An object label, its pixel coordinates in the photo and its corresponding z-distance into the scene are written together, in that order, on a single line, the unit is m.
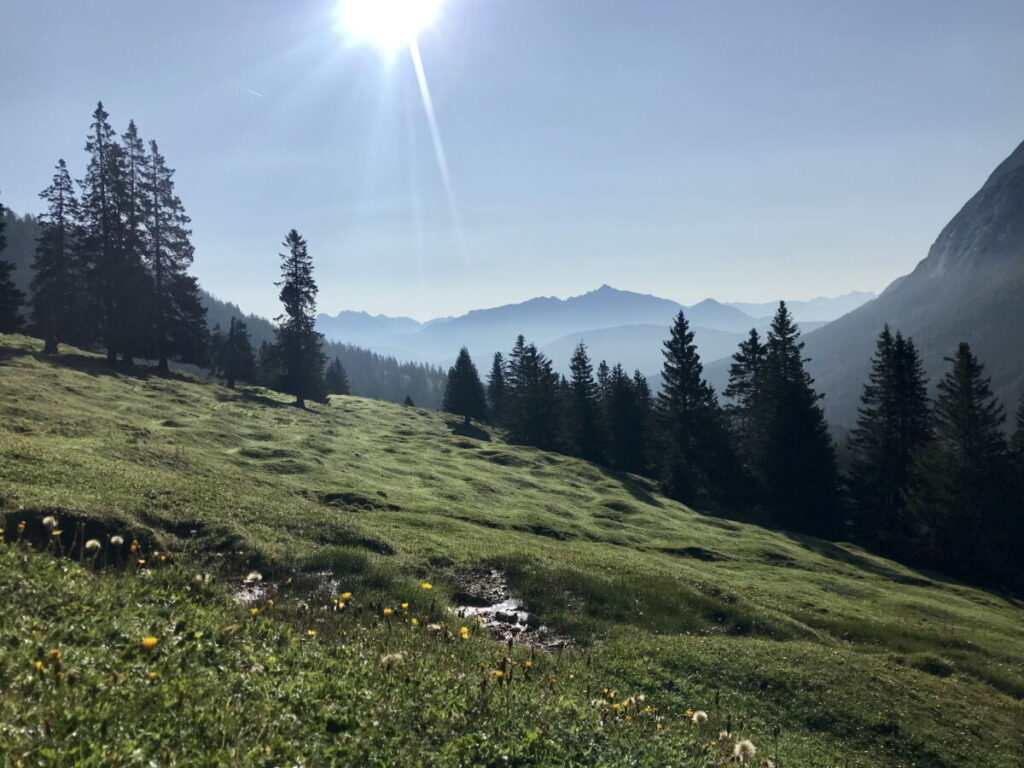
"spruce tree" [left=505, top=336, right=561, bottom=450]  75.75
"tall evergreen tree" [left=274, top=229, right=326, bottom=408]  61.22
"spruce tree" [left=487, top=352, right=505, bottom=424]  102.40
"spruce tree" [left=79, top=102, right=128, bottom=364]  48.75
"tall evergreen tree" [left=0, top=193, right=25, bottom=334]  49.11
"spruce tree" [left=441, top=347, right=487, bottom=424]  88.69
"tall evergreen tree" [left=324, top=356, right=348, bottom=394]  114.07
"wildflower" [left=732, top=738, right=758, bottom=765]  7.98
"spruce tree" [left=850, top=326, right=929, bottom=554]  52.09
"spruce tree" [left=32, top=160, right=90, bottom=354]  48.25
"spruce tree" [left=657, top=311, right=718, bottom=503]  58.78
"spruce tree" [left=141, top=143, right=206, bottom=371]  53.18
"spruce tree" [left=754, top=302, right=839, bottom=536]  55.56
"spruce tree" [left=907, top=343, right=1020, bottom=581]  43.50
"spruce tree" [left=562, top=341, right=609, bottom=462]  73.12
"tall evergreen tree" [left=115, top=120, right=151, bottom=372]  49.50
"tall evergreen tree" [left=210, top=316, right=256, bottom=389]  86.94
